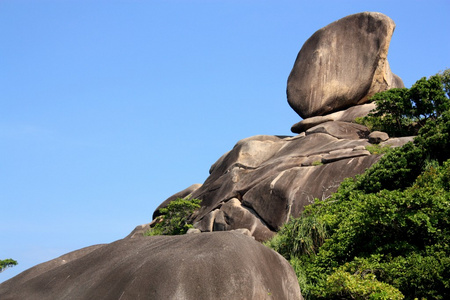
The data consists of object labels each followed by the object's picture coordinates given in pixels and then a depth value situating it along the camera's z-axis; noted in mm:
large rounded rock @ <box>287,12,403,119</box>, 34188
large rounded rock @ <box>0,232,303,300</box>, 9727
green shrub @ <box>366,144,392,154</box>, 24875
